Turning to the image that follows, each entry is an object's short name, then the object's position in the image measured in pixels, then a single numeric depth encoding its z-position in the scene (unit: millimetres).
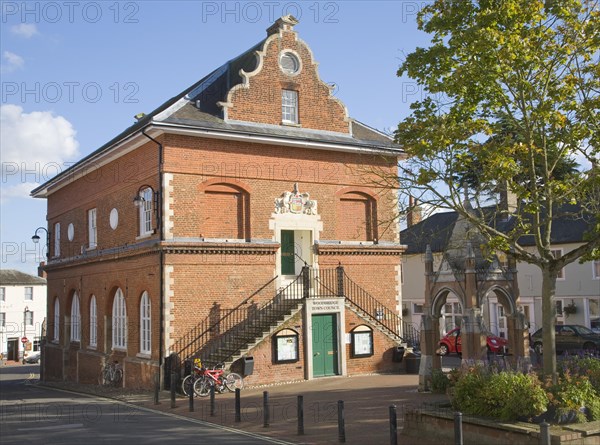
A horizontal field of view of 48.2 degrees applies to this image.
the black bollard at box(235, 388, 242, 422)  15548
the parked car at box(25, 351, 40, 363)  63147
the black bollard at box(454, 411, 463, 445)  10688
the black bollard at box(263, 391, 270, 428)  14617
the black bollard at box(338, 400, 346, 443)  12758
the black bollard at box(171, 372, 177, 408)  18247
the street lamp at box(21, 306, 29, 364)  66438
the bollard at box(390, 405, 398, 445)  11688
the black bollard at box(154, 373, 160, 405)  19070
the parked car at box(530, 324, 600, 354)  31062
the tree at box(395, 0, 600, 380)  13031
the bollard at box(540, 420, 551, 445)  10219
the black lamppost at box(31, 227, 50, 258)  35188
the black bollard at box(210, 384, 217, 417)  16473
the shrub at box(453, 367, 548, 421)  11695
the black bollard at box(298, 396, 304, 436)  13758
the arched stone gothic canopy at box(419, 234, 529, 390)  17531
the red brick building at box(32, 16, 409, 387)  22453
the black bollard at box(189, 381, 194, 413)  17428
